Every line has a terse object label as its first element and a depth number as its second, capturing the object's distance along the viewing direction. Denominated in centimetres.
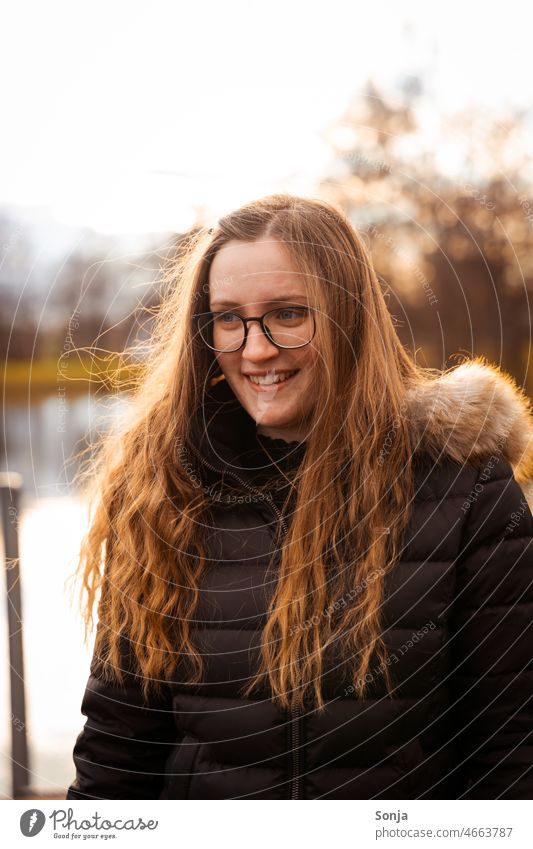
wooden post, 137
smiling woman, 92
